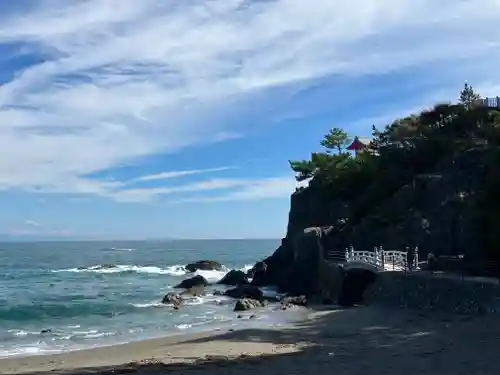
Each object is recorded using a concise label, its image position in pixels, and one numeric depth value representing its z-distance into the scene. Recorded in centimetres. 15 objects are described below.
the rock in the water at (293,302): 3235
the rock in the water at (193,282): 4813
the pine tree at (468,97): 4909
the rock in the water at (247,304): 3212
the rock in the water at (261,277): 4586
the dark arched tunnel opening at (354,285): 3031
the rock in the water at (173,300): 3632
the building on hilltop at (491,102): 4620
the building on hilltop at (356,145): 6479
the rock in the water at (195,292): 4133
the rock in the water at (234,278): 5122
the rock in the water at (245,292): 3724
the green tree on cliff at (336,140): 6581
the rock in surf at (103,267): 7950
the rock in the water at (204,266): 7131
